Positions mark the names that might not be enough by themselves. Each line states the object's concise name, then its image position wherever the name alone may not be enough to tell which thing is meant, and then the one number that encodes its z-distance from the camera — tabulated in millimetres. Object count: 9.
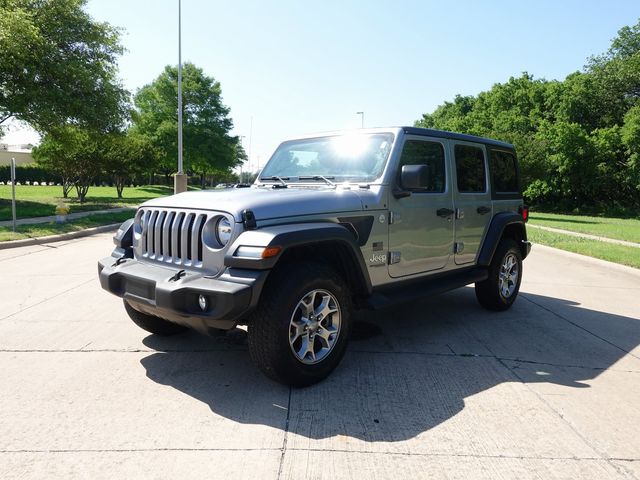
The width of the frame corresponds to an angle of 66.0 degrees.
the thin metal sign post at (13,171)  11348
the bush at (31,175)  46809
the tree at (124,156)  22730
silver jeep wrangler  3307
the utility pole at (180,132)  23156
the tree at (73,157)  21842
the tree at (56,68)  17453
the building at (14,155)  70562
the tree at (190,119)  41991
